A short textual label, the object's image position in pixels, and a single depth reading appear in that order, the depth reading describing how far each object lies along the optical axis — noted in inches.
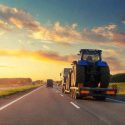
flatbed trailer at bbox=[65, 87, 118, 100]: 985.5
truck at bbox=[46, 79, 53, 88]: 3589.1
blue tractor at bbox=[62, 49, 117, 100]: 999.0
